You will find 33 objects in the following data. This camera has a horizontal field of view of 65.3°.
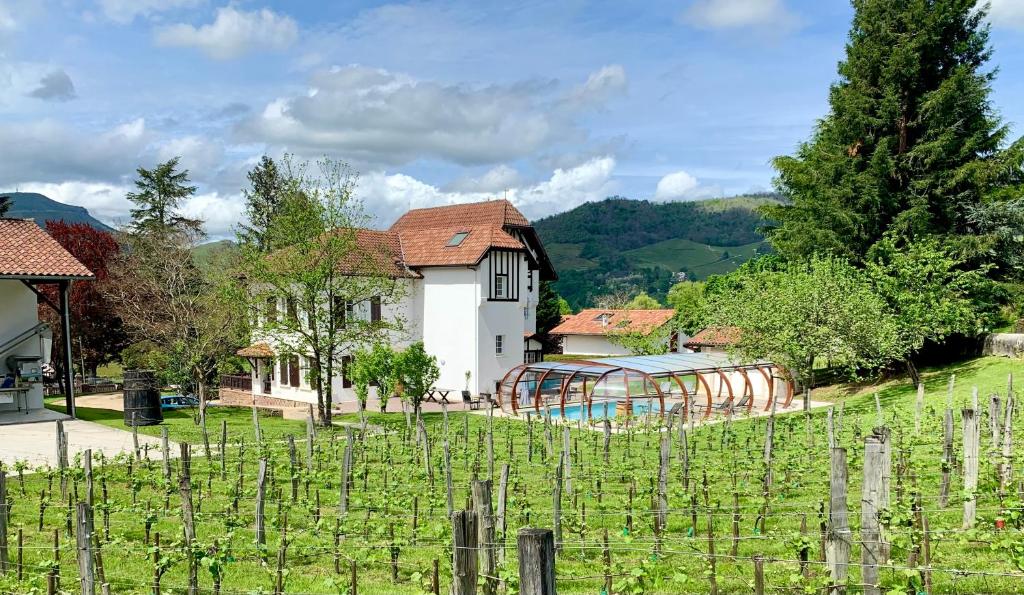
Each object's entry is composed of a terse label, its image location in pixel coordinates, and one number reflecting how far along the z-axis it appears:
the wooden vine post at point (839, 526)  6.39
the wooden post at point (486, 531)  6.25
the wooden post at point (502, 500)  9.43
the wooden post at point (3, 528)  8.86
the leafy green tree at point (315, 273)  26.09
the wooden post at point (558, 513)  9.52
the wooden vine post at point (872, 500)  6.45
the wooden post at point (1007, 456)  11.12
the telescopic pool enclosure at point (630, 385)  27.19
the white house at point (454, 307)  35.59
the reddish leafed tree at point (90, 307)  39.81
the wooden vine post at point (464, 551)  5.49
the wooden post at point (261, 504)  9.32
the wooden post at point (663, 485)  10.94
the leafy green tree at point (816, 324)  25.80
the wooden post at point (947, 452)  10.52
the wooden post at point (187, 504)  9.59
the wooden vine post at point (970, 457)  9.72
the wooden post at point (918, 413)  17.92
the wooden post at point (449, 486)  11.28
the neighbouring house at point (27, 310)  23.00
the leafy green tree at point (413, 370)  27.06
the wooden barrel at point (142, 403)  23.19
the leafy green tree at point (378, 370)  26.84
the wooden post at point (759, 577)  6.84
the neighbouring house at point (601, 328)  57.16
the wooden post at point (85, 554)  6.94
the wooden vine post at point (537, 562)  4.13
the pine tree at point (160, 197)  47.78
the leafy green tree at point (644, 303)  82.19
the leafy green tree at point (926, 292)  28.47
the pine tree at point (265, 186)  49.47
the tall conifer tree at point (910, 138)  30.56
